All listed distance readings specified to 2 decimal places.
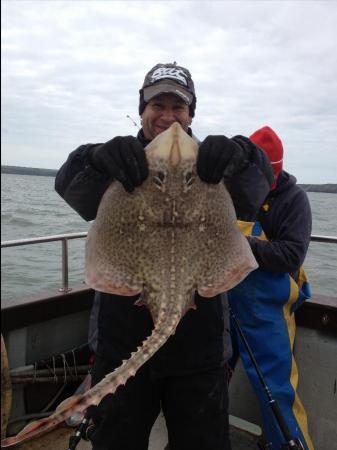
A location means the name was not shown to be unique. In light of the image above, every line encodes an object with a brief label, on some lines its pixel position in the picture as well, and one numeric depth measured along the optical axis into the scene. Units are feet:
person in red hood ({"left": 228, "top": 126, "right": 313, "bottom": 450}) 9.69
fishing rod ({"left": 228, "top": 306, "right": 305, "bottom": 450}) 8.66
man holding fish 6.79
